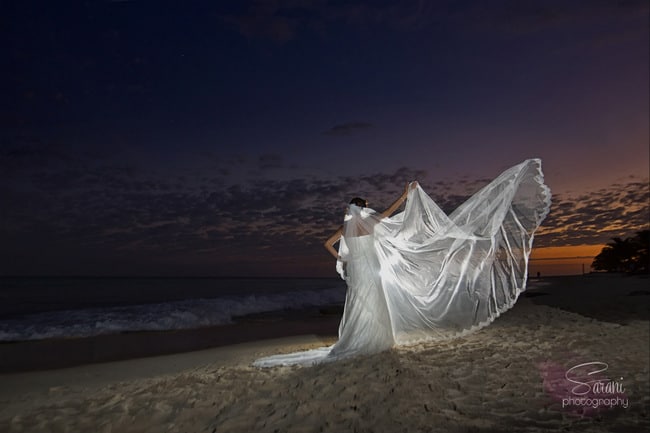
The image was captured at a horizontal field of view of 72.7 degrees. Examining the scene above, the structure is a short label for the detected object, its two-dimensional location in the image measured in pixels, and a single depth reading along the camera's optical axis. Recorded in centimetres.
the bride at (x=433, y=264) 681
